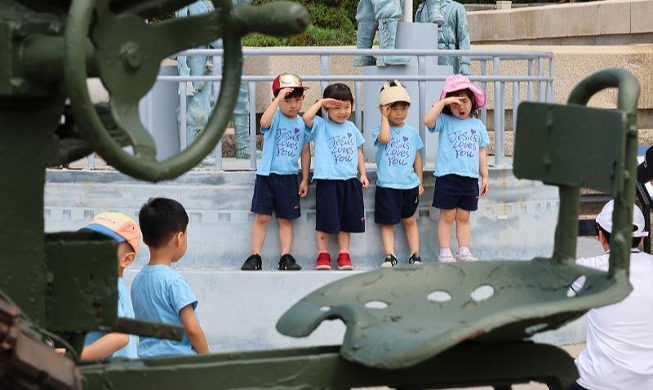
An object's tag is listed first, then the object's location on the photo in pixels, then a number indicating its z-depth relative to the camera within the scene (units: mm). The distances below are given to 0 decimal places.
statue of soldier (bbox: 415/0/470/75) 12727
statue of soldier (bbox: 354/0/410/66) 11664
